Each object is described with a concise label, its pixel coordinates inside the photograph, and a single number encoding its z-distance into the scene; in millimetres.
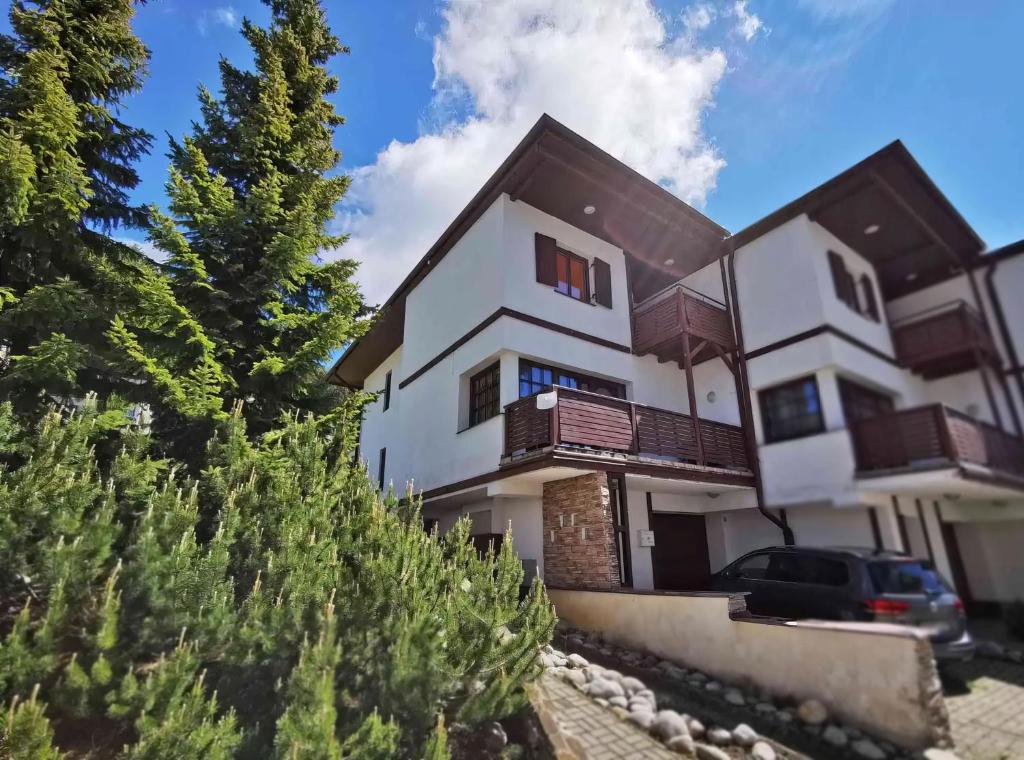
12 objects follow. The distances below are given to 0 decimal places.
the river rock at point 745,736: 4102
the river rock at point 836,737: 3686
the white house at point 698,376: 3957
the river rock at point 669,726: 4355
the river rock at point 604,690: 5168
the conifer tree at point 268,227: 6402
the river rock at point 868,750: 3344
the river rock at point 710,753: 3960
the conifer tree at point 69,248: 5426
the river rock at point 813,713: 3955
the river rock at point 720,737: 4172
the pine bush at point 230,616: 3129
